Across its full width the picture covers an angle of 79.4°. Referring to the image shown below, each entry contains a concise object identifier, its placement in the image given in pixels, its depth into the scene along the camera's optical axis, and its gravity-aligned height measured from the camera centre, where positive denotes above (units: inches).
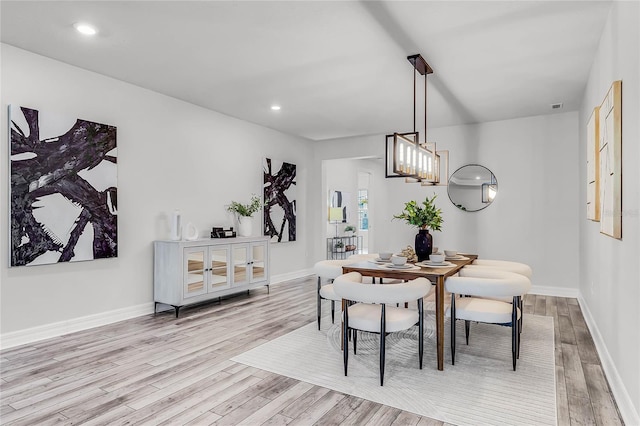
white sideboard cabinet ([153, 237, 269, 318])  169.0 -26.8
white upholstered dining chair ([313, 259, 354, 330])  144.1 -22.9
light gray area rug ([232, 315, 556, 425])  89.1 -45.4
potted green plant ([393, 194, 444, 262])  140.6 -3.7
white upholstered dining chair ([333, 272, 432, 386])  99.9 -28.3
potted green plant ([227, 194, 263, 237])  211.6 -1.4
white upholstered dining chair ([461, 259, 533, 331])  137.3 -20.5
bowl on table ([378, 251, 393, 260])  140.9 -16.1
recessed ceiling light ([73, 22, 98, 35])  114.9 +55.9
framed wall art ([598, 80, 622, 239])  93.7 +13.2
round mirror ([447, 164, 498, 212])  231.6 +14.9
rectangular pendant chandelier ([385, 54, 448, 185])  115.1 +18.7
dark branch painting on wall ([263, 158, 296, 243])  243.8 +8.1
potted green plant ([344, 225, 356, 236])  369.9 -16.1
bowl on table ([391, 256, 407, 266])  125.0 -15.9
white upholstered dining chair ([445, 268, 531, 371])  109.9 -28.5
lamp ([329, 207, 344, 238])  340.5 -2.5
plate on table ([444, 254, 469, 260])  149.0 -17.8
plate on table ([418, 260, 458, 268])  126.1 -17.6
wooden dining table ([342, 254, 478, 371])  110.8 -18.9
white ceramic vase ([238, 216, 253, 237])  211.3 -7.5
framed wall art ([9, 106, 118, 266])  131.4 +8.9
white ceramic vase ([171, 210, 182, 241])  177.9 -6.6
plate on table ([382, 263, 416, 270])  122.5 -17.7
